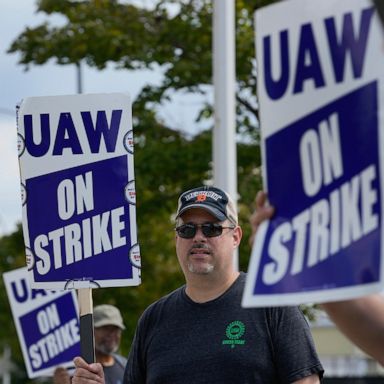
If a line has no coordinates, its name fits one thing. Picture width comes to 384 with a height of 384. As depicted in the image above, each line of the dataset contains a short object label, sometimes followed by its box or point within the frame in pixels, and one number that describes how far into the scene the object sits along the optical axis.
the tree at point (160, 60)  20.99
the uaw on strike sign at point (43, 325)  14.15
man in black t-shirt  7.91
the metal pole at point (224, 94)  17.27
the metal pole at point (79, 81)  35.97
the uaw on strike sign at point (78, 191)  8.60
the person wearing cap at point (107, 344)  13.34
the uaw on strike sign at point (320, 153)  4.97
